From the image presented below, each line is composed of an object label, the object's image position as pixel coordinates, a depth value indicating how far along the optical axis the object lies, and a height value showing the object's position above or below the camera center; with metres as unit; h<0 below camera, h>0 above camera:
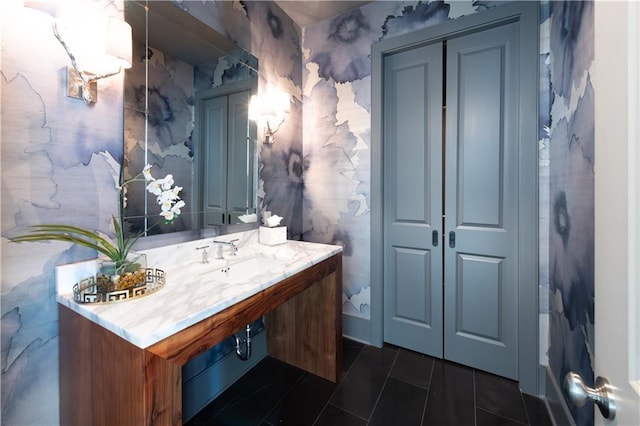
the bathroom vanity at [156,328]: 0.79 -0.38
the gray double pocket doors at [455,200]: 1.85 +0.09
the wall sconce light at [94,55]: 1.05 +0.60
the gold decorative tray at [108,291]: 0.96 -0.29
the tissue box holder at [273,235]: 1.96 -0.16
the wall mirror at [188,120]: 1.30 +0.50
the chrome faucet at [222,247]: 1.66 -0.21
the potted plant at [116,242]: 0.99 -0.12
